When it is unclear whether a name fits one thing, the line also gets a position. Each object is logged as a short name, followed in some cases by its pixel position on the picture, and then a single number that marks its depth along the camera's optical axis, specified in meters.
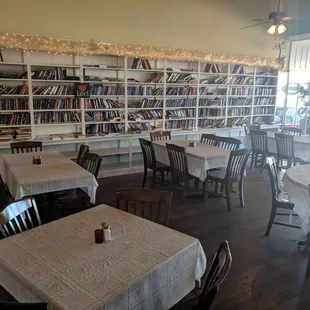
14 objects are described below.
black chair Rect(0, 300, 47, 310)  1.14
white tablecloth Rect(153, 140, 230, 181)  4.34
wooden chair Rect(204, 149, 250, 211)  4.26
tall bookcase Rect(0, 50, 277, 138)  5.28
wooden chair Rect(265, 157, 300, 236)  3.36
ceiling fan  5.22
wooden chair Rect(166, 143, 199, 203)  4.48
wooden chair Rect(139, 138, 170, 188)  4.98
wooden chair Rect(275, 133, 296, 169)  5.56
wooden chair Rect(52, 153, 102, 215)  3.49
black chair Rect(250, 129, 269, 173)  6.23
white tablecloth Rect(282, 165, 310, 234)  2.84
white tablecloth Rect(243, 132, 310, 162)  5.44
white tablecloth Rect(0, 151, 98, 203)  3.18
